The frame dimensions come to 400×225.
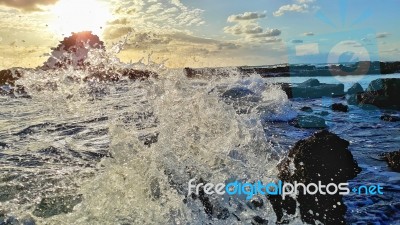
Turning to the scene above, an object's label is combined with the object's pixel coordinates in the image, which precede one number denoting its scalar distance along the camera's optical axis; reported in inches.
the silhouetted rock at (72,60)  1273.1
